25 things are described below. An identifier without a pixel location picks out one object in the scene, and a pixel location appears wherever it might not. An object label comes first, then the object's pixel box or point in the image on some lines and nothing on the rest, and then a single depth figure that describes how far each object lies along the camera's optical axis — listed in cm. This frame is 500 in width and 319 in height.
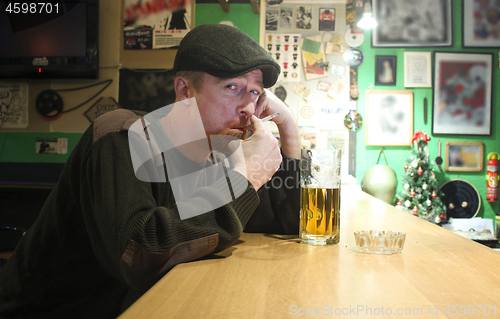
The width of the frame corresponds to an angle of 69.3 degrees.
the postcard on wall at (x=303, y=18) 393
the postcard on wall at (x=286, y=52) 392
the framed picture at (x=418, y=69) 386
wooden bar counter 43
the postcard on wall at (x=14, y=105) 385
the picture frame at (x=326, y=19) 391
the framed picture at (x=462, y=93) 386
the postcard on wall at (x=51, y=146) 382
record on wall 384
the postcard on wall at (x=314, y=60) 391
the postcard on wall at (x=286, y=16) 394
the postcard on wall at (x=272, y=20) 392
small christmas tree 349
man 68
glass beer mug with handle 79
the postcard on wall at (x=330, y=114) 390
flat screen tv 350
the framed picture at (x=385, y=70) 388
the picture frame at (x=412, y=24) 386
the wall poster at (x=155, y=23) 365
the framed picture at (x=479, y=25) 387
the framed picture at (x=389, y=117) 386
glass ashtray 71
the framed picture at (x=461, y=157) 388
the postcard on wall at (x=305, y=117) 393
